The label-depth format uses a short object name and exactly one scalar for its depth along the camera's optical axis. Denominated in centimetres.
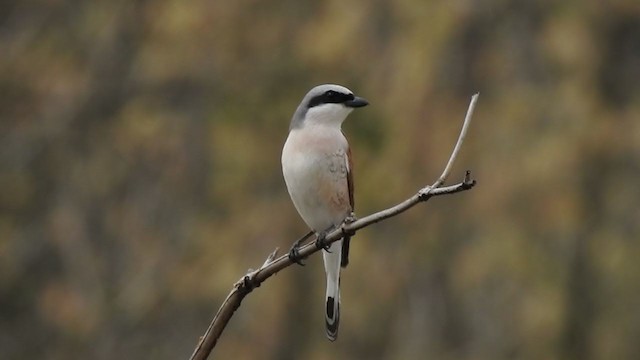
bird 913
